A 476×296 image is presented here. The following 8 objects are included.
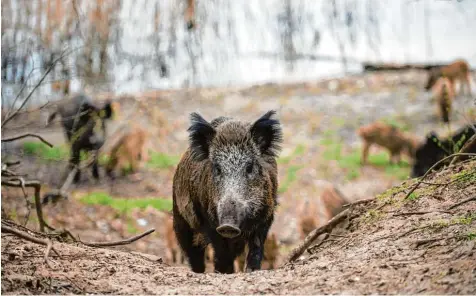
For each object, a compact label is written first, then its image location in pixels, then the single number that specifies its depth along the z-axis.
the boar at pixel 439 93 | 33.70
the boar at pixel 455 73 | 38.41
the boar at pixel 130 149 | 30.56
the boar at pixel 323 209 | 21.81
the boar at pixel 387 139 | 33.22
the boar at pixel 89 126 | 26.06
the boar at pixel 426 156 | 23.17
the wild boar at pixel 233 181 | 11.12
